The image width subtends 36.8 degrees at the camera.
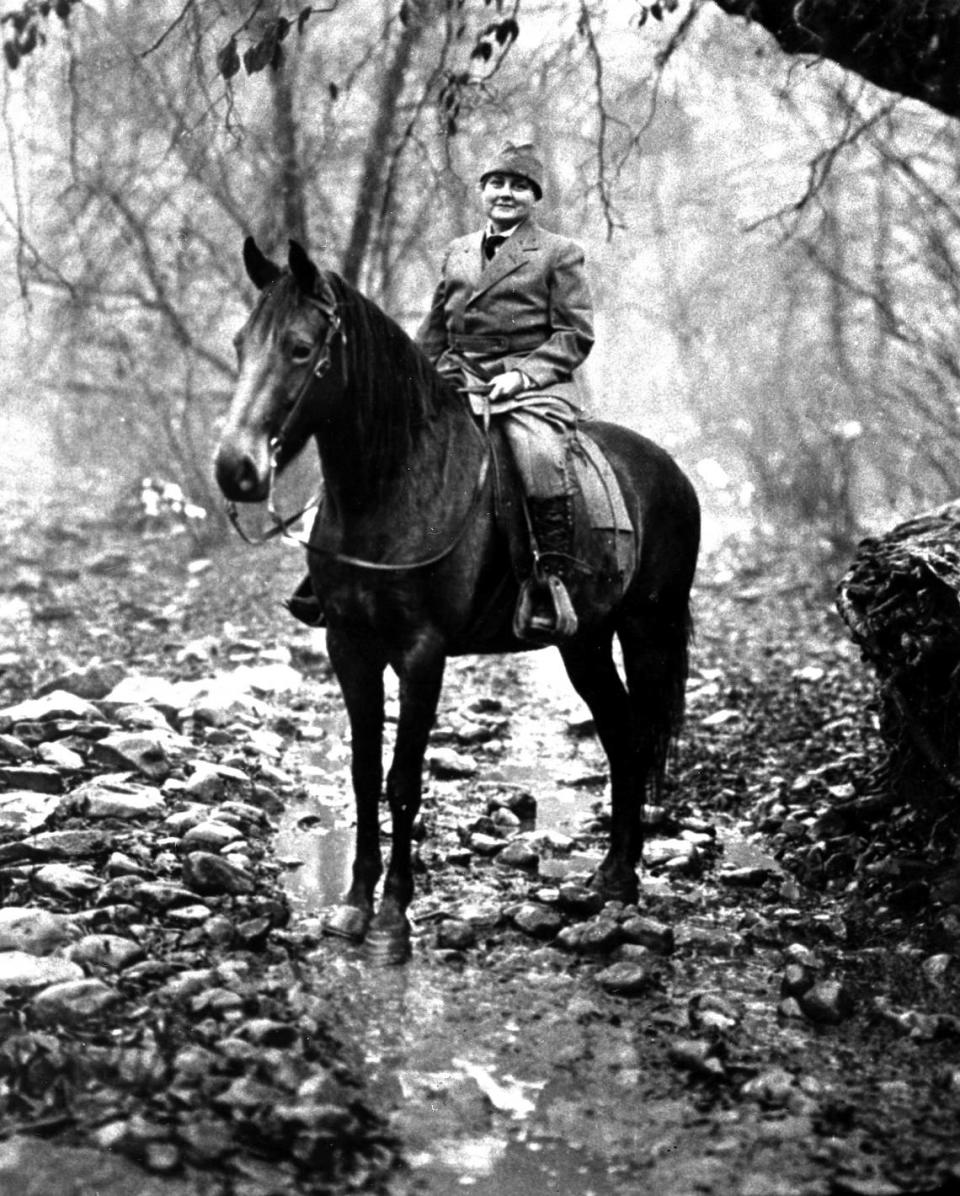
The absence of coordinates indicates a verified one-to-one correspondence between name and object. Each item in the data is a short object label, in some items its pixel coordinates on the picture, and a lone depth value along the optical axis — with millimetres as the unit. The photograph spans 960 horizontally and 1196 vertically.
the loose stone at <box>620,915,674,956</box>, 5219
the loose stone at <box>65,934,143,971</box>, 4504
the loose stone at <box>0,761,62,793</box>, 6418
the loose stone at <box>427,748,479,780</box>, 7602
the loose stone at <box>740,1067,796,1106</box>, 3988
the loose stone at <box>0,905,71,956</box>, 4570
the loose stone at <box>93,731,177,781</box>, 6801
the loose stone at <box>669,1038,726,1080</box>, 4148
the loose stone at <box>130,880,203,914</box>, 5070
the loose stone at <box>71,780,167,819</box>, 6016
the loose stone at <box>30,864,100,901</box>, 5098
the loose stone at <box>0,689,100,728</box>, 7410
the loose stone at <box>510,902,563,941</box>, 5309
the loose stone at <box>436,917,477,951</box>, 5156
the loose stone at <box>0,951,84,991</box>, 4270
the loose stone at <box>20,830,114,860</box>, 5469
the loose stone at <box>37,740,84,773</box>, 6695
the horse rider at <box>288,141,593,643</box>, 5426
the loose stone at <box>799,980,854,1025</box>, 4574
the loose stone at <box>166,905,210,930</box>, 4980
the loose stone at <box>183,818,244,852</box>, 5797
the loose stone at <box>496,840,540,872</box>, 6125
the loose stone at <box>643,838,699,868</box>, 6293
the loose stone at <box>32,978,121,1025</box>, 4109
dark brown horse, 4508
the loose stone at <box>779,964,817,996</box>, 4730
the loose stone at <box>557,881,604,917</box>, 5559
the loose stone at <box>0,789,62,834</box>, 5824
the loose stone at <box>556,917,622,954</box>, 5156
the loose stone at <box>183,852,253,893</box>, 5312
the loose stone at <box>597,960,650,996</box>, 4809
